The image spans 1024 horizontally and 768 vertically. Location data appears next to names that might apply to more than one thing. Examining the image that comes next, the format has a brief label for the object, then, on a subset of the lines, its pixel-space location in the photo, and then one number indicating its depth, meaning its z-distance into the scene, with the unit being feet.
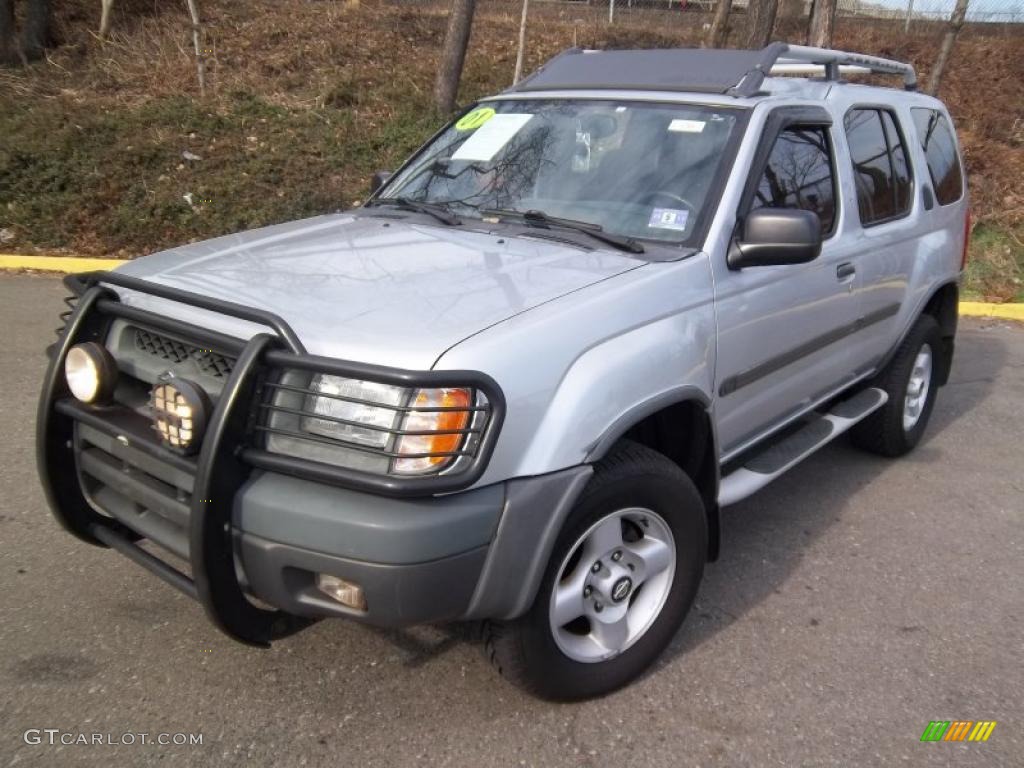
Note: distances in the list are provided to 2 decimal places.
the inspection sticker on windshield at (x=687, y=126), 11.28
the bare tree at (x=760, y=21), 37.17
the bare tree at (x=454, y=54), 37.93
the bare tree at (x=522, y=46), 39.34
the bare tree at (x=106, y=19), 45.23
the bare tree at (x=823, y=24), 39.75
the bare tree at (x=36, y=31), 44.37
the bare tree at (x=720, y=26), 51.45
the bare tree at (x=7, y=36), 42.45
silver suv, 7.30
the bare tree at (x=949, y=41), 41.06
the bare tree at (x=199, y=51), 39.68
